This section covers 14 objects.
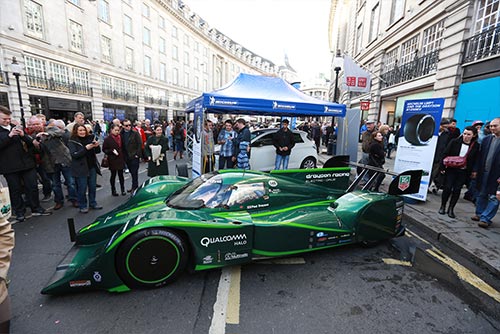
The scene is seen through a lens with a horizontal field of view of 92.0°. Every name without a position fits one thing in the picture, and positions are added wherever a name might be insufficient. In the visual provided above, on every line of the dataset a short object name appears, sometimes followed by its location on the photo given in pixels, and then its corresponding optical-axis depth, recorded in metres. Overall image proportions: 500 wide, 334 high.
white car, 7.82
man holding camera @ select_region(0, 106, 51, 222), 3.83
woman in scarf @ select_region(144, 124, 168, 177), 5.77
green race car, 2.30
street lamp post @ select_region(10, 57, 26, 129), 10.87
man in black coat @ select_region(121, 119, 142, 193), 5.64
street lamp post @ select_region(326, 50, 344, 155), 11.09
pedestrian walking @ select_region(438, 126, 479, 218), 4.23
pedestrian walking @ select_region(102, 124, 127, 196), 5.30
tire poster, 4.93
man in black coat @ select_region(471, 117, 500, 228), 3.80
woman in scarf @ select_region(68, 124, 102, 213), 4.41
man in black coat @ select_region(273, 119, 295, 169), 7.12
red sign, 12.27
